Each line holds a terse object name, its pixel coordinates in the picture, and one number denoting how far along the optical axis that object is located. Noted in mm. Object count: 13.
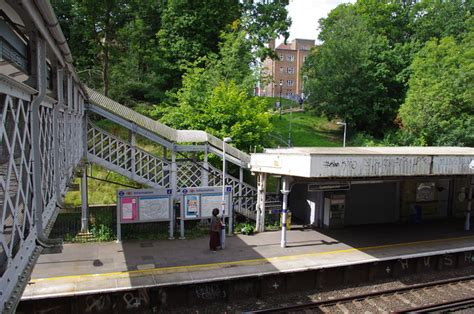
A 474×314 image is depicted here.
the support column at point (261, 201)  17203
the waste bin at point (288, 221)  17705
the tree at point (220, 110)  19906
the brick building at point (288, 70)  82500
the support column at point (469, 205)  17969
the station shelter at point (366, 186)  12758
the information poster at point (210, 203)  16469
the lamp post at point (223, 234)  14814
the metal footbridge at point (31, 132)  3691
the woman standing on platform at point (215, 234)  14500
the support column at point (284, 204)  15000
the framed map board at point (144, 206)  15336
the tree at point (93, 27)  27073
